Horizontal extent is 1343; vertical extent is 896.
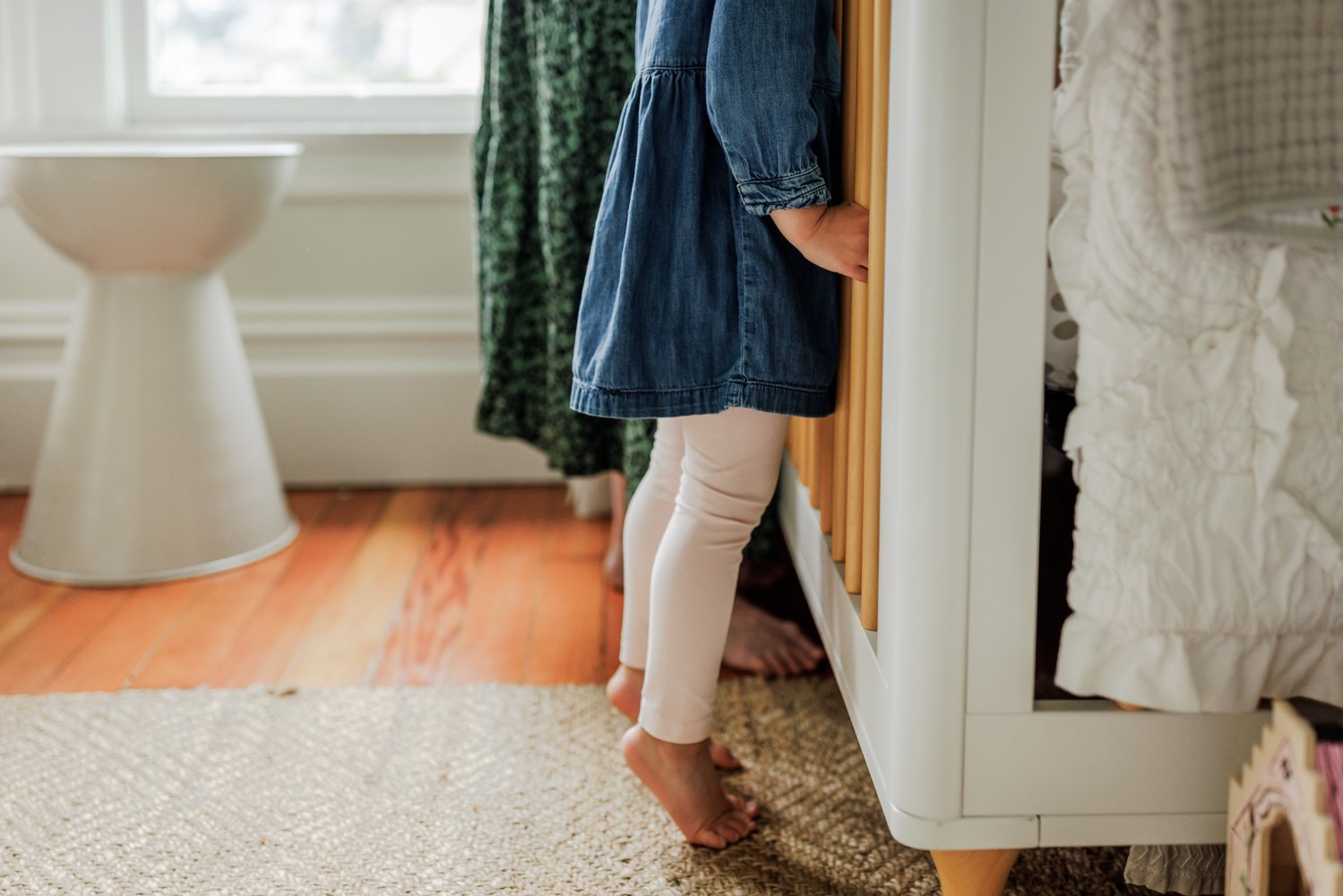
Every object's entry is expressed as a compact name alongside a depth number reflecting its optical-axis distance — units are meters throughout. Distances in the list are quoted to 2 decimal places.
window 2.02
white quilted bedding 0.67
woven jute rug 0.93
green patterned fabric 1.36
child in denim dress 0.82
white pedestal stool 1.51
